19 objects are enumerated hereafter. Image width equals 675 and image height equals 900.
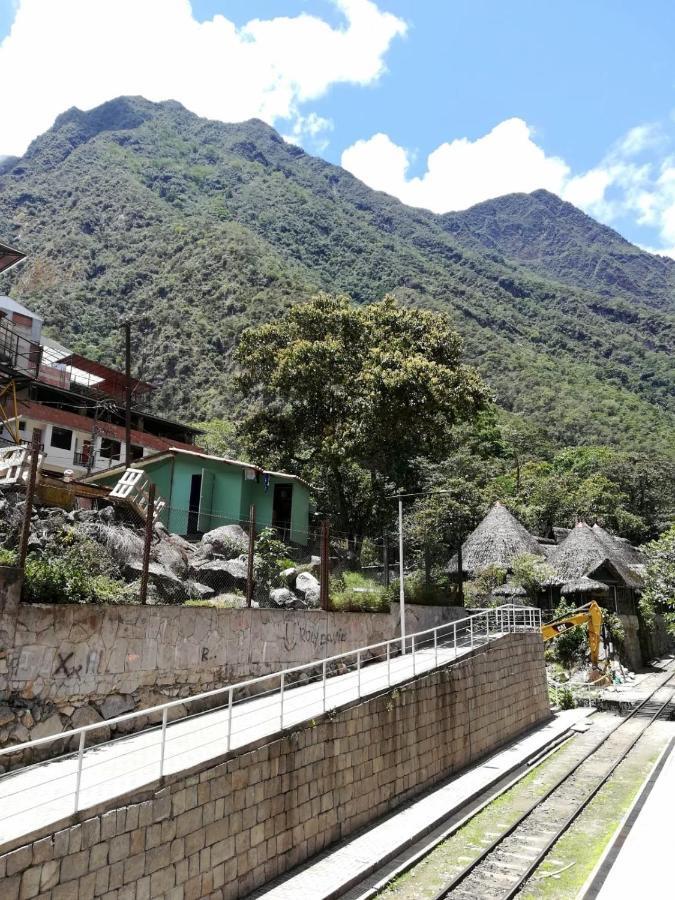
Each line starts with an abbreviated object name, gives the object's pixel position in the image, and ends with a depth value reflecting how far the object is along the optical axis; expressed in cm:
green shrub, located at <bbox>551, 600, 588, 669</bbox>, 2828
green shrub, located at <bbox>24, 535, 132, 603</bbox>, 1064
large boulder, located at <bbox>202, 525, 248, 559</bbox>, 1944
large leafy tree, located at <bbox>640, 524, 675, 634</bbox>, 2866
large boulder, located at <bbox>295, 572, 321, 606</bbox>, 1848
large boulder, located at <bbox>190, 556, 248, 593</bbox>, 1695
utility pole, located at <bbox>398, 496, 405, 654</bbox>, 1915
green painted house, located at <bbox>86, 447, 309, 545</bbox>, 2591
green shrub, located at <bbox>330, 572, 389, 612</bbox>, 1822
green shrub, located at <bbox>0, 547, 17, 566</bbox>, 1085
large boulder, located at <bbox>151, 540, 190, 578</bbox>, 1623
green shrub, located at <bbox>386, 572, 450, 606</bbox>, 2173
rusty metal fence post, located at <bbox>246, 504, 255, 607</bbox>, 1436
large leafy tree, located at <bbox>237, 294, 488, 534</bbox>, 2856
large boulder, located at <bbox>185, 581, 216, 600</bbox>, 1540
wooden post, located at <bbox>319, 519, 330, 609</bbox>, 1691
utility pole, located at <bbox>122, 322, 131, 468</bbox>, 2462
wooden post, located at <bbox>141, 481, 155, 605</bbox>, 1205
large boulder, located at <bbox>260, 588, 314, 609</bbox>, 1711
